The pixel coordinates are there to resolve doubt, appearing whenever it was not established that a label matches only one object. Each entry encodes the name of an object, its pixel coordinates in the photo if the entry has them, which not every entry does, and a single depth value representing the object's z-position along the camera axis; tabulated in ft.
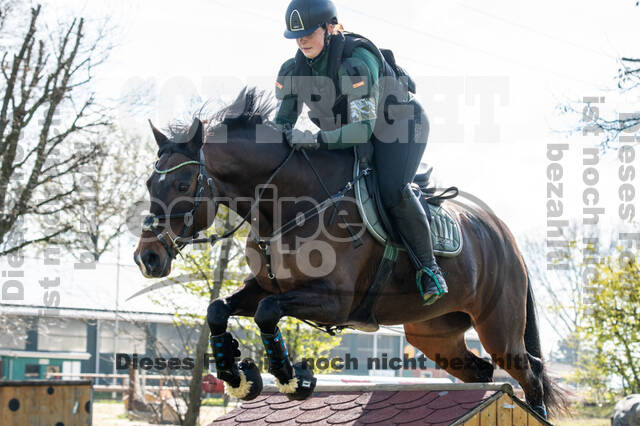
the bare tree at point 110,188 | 89.71
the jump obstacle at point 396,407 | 27.25
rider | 27.17
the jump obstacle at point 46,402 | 59.00
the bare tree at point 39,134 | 84.28
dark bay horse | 24.67
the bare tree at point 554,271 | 192.24
